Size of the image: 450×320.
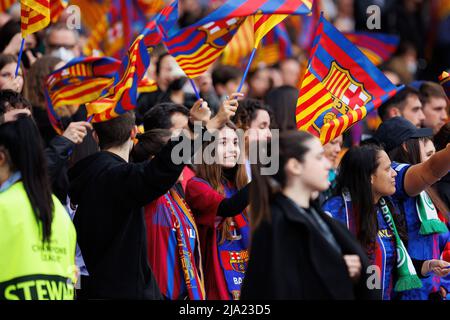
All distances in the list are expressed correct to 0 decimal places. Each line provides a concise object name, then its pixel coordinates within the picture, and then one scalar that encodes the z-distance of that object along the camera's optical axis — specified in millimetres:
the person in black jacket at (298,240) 9781
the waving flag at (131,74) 13484
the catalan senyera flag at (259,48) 24000
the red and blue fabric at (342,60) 14617
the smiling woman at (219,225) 13539
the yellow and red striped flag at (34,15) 14773
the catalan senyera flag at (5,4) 20781
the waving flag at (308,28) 27641
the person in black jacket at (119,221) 11895
